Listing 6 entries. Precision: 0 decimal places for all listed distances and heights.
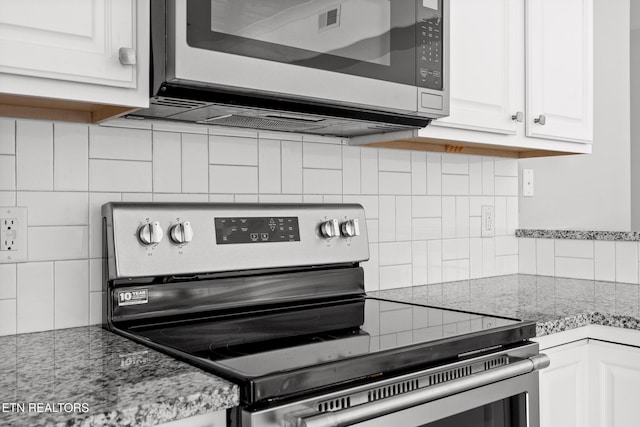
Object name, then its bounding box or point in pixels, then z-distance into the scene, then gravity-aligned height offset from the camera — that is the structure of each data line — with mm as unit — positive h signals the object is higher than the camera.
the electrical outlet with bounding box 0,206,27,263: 1276 -43
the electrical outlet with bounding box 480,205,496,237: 2271 -34
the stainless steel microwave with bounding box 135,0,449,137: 1158 +329
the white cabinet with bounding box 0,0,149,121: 1012 +289
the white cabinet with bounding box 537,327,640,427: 1524 -447
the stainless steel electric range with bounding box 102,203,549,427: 991 -252
